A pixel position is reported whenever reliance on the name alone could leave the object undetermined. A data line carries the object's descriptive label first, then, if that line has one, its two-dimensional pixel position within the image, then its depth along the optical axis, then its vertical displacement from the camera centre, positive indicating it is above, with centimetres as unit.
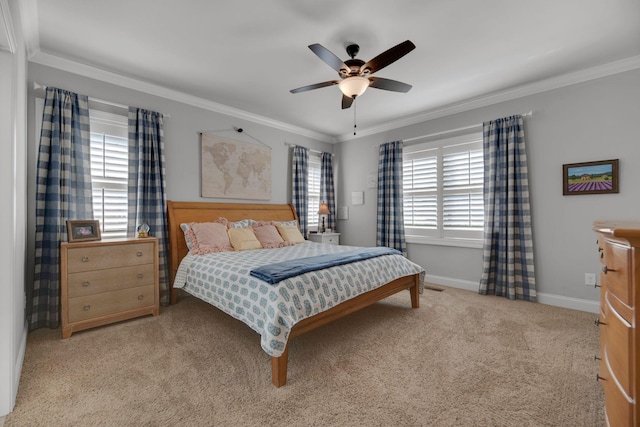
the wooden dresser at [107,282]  254 -66
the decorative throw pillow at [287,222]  434 -16
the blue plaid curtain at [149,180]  329 +37
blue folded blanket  207 -43
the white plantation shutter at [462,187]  396 +34
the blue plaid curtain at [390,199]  468 +21
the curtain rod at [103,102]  274 +120
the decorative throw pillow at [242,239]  350 -34
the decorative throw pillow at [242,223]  387 -16
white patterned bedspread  191 -61
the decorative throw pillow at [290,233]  411 -31
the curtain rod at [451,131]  351 +118
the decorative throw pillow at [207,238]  329 -30
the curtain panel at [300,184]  499 +50
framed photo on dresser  268 -17
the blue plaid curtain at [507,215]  349 -5
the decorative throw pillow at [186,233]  337 -25
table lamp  500 +3
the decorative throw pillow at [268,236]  378 -32
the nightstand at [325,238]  494 -45
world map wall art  397 +65
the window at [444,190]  399 +33
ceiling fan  216 +120
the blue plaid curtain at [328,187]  550 +48
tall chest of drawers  92 -41
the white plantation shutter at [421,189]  441 +36
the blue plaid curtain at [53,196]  268 +16
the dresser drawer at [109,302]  257 -86
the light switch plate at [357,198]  531 +26
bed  196 -59
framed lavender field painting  299 +36
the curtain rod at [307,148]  499 +117
